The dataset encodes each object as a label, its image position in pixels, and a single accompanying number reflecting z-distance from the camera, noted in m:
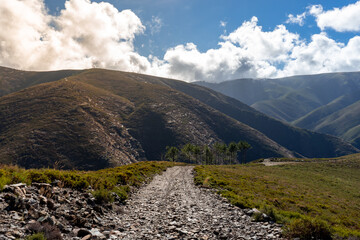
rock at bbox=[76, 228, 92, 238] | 9.33
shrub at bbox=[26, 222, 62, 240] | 8.09
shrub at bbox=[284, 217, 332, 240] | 9.20
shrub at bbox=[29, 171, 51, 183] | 12.82
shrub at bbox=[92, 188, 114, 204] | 14.33
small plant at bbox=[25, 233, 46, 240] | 7.36
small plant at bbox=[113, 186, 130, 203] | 17.21
